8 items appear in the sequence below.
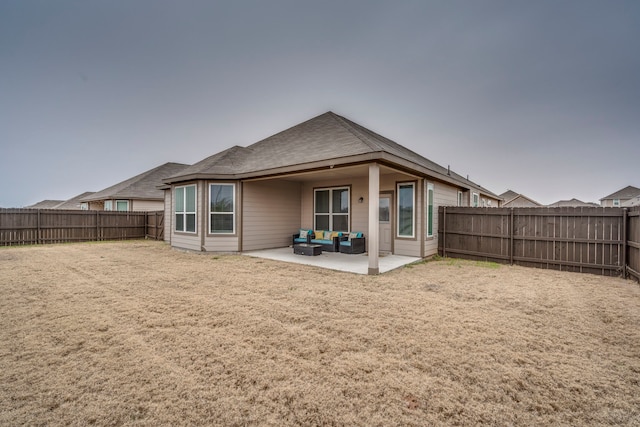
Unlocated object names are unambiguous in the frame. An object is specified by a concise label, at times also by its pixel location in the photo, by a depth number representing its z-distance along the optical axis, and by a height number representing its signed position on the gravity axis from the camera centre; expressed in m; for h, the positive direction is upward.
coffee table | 8.71 -1.27
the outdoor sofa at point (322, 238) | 9.62 -1.01
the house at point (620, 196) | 35.44 +2.17
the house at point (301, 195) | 8.31 +0.64
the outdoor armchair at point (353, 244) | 9.15 -1.13
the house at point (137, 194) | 18.08 +1.24
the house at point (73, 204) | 32.49 +1.21
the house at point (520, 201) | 28.96 +1.23
